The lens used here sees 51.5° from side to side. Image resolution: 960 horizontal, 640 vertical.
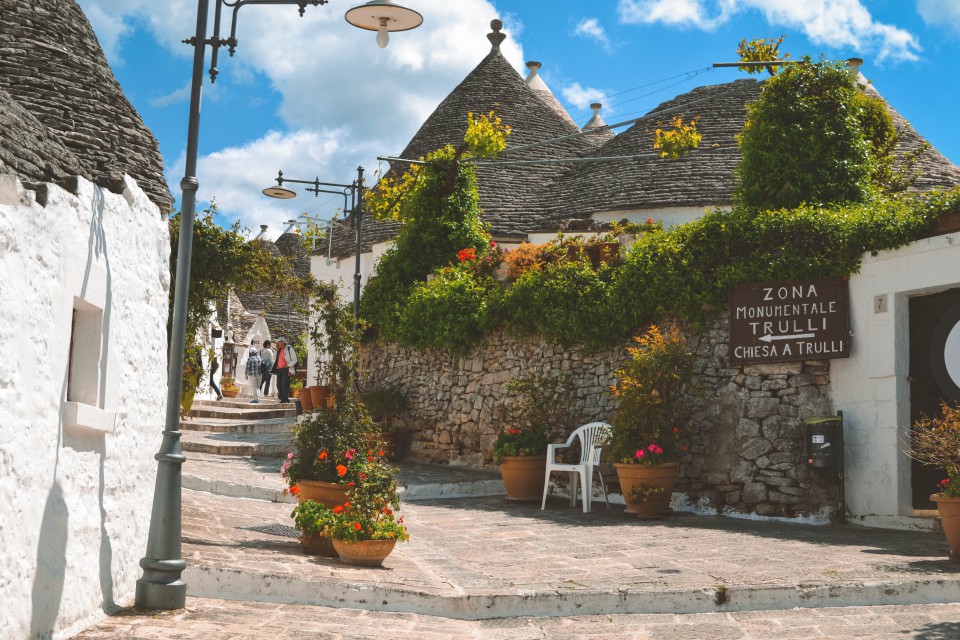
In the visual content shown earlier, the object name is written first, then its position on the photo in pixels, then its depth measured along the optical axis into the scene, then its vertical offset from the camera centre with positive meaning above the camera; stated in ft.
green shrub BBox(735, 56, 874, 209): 38.96 +11.06
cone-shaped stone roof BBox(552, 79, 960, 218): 58.39 +15.75
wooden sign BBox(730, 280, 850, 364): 34.63 +3.61
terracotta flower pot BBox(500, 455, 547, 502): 39.70 -2.33
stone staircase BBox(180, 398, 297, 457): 53.42 -1.07
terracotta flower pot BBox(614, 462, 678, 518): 34.99 -2.34
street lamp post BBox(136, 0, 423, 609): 20.19 -0.96
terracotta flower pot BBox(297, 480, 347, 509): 27.48 -2.20
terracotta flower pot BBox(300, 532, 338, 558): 26.32 -3.49
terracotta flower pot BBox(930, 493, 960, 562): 24.99 -2.34
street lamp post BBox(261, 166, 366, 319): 58.39 +14.35
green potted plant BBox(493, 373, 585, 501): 39.83 -0.37
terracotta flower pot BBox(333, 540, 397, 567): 24.66 -3.40
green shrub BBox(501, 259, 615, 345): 41.37 +4.98
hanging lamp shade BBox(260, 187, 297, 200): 68.08 +14.99
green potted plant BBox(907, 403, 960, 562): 25.08 -1.03
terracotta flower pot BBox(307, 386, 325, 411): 62.03 +1.03
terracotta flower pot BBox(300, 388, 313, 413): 63.46 +0.85
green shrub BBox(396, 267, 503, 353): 48.01 +5.22
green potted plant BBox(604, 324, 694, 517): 35.09 -0.18
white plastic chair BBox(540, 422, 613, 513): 37.01 -1.48
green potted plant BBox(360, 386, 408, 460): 52.60 +0.39
